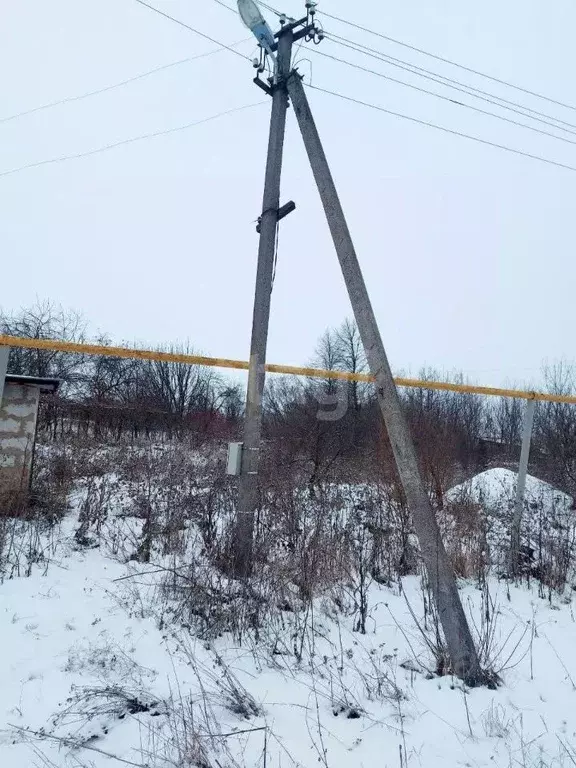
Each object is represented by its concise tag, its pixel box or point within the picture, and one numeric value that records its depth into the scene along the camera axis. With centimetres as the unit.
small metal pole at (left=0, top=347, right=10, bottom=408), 485
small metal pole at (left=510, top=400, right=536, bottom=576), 508
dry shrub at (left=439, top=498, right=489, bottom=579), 495
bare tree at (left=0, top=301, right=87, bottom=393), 1486
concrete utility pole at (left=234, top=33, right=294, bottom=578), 466
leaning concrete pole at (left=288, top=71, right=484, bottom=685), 294
